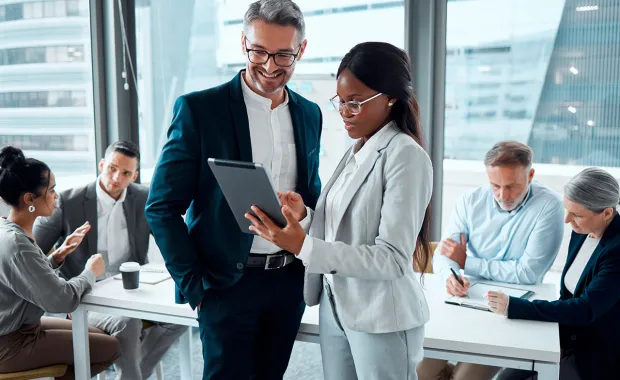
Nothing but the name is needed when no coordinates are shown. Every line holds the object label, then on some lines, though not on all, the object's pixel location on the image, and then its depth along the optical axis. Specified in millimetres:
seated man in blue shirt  2520
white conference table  1822
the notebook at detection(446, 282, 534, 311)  2188
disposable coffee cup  2416
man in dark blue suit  1742
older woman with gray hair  1996
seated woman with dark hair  2193
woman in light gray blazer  1474
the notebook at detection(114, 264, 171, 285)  2561
